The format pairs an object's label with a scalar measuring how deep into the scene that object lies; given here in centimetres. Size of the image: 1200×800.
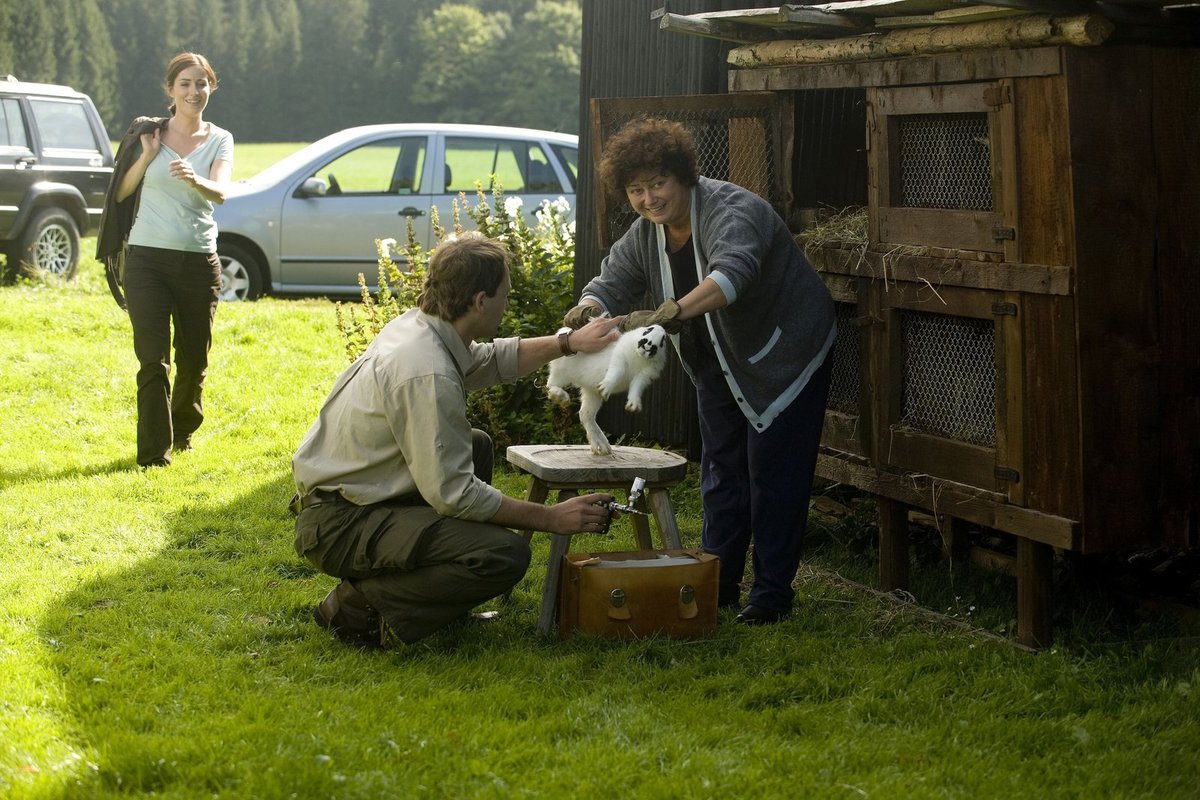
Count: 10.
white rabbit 474
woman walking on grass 732
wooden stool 481
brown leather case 472
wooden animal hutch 443
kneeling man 440
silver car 1288
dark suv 1398
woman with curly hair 479
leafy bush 789
